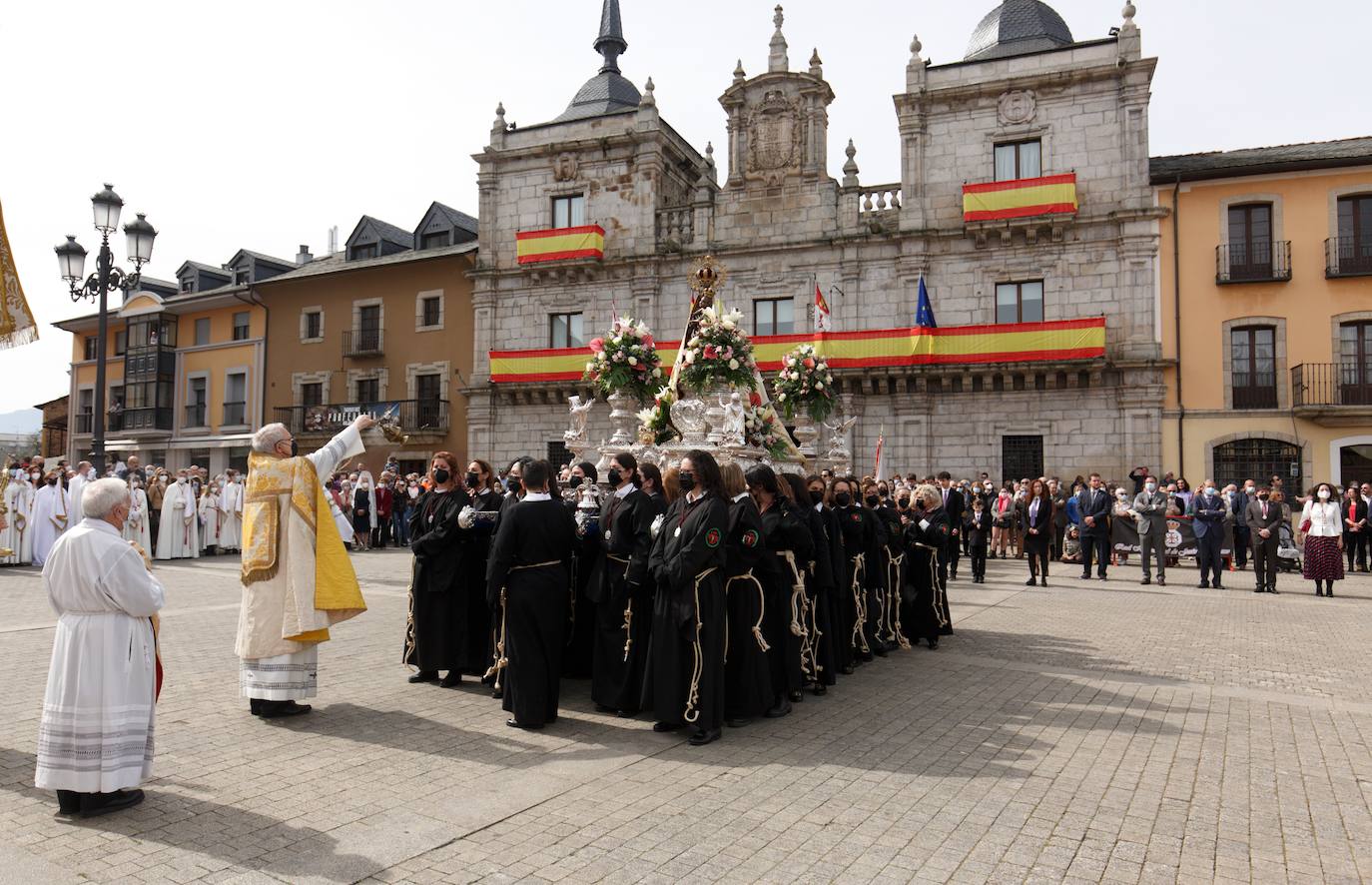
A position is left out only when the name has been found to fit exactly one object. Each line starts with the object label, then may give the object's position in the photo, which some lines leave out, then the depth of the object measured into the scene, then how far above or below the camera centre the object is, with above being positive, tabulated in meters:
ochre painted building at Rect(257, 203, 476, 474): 33.84 +5.69
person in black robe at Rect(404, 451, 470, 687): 7.91 -0.93
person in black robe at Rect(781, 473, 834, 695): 7.77 -0.89
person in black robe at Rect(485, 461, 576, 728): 6.60 -0.78
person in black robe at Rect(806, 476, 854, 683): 8.03 -1.05
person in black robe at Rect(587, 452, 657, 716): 7.07 -0.87
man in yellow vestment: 6.77 -0.72
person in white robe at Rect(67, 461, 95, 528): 17.52 -0.07
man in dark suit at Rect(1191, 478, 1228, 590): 16.36 -0.78
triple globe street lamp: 14.42 +3.58
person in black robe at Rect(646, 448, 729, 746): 6.35 -0.90
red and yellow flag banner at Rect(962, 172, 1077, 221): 25.67 +8.17
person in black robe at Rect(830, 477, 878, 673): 9.10 -0.72
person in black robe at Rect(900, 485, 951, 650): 10.30 -1.01
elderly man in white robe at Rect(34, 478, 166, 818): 4.78 -0.98
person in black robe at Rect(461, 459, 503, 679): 8.02 -0.73
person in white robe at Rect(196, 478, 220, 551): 21.55 -0.77
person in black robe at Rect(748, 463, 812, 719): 7.20 -0.77
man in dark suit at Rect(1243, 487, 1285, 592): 15.51 -0.78
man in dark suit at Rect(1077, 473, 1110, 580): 17.41 -0.70
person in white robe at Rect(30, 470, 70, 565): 17.86 -0.61
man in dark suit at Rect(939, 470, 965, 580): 16.56 -0.46
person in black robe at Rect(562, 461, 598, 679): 7.94 -1.11
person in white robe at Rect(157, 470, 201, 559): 20.41 -0.92
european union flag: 26.36 +5.00
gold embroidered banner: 7.36 +1.38
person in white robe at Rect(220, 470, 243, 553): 21.70 -0.70
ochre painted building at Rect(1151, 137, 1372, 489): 23.84 +4.73
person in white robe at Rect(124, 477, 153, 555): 18.66 -0.75
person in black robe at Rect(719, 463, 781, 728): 6.85 -1.11
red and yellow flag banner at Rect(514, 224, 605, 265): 30.81 +8.14
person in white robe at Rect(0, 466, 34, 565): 17.86 -0.74
